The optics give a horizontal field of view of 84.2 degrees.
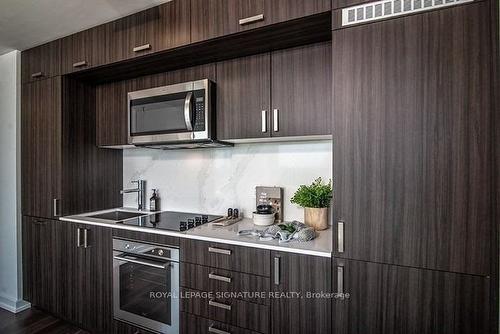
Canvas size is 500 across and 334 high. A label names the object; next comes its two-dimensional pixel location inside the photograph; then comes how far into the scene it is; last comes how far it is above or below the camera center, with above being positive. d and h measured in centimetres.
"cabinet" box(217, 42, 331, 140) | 171 +46
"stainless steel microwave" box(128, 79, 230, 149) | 191 +36
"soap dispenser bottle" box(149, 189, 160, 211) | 257 -36
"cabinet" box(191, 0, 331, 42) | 144 +85
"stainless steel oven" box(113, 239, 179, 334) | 179 -83
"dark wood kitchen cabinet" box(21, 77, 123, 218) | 229 +11
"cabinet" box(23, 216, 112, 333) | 208 -86
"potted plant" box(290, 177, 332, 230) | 183 -26
